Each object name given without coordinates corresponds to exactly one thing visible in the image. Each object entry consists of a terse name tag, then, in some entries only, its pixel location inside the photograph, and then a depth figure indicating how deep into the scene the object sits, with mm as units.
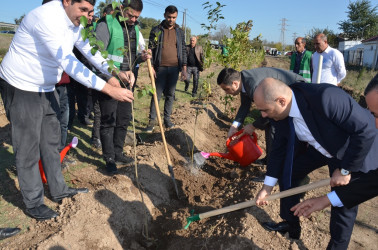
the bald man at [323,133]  1896
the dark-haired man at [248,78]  3211
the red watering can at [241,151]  3998
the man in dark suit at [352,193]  2025
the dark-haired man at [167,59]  5047
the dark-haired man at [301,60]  5328
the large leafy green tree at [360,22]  36625
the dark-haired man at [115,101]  3215
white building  22578
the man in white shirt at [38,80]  2307
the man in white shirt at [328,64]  4734
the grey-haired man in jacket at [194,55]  8086
